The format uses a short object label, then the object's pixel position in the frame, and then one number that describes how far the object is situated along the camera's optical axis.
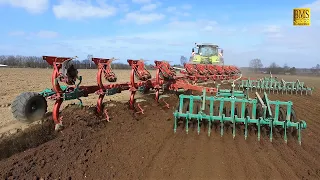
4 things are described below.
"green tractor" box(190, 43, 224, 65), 14.03
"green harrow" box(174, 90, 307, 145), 4.06
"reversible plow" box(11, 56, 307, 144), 3.75
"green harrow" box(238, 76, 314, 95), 11.70
